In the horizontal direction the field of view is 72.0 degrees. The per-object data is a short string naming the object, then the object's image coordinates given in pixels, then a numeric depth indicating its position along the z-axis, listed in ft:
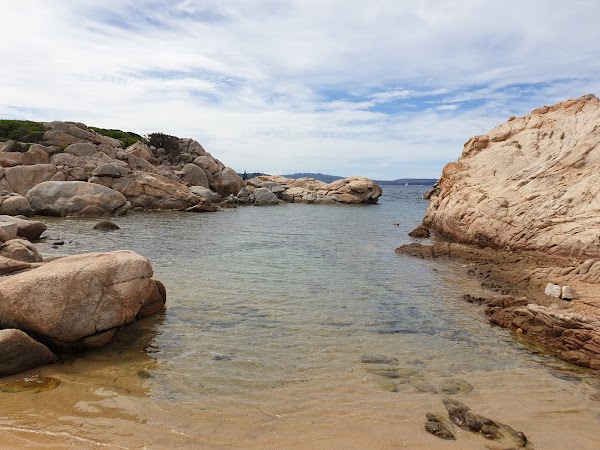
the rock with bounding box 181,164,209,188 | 169.78
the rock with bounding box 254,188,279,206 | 177.99
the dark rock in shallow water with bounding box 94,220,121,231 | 81.25
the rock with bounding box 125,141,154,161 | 160.06
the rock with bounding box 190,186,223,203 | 152.66
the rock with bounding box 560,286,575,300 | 38.68
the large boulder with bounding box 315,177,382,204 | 205.87
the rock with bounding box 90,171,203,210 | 126.82
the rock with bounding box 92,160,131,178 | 123.85
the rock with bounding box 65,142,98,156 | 136.15
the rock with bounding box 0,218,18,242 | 46.69
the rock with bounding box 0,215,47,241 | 62.26
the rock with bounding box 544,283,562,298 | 39.82
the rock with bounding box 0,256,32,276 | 28.73
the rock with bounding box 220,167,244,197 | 184.13
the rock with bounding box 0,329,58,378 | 21.83
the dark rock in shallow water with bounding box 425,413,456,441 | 18.52
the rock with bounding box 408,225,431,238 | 89.03
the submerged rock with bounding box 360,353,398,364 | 26.40
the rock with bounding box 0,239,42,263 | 37.65
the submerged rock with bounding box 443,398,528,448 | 18.60
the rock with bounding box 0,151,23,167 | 120.45
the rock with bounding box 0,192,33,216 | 92.73
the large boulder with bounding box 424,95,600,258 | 54.85
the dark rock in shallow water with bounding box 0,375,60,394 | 20.68
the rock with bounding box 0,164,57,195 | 111.75
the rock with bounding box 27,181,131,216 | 101.24
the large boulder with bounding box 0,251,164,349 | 24.38
